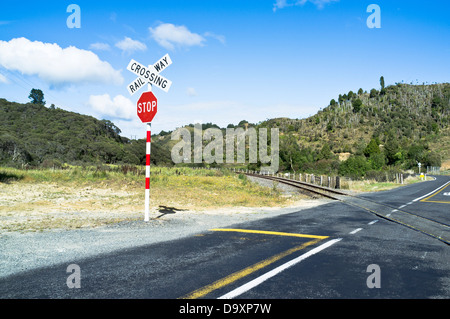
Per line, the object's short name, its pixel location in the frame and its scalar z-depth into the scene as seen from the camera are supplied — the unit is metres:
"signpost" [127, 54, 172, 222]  9.02
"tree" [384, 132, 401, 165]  74.88
